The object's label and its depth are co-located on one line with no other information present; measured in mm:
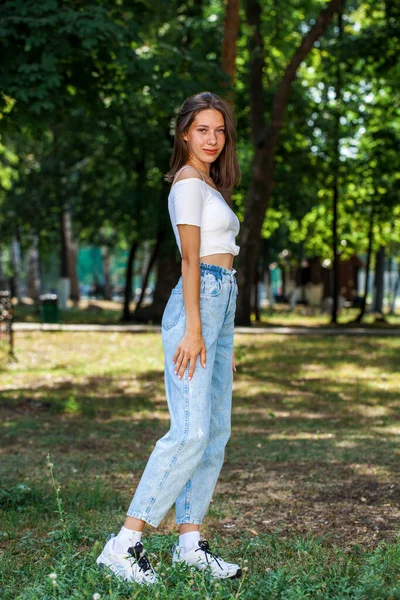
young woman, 3689
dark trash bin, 25219
